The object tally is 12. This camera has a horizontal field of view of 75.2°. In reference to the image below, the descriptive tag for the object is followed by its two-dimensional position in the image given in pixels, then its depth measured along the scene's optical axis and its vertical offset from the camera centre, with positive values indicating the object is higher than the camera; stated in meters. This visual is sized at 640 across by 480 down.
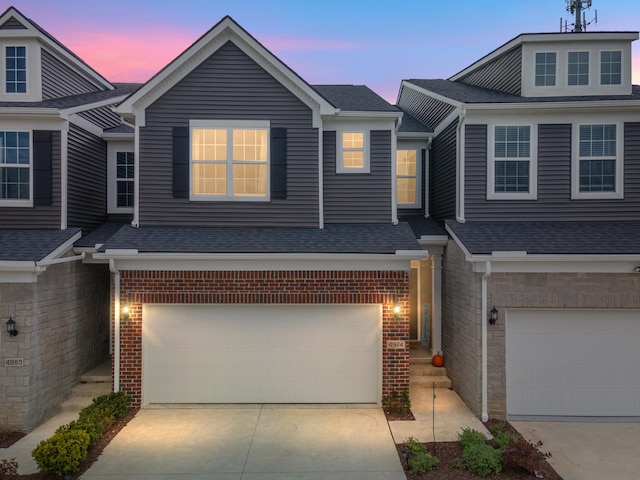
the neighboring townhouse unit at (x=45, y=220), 8.21 +0.38
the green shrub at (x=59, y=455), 6.29 -3.36
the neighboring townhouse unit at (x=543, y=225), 8.51 +0.30
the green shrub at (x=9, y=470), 6.36 -3.65
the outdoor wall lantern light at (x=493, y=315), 8.49 -1.59
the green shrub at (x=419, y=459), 6.44 -3.54
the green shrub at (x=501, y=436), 6.99 -3.54
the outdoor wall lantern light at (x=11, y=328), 8.15 -1.82
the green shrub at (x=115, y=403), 8.30 -3.42
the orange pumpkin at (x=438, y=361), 10.58 -3.15
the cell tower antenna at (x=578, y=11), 17.34 +9.60
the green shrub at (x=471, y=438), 6.91 -3.39
